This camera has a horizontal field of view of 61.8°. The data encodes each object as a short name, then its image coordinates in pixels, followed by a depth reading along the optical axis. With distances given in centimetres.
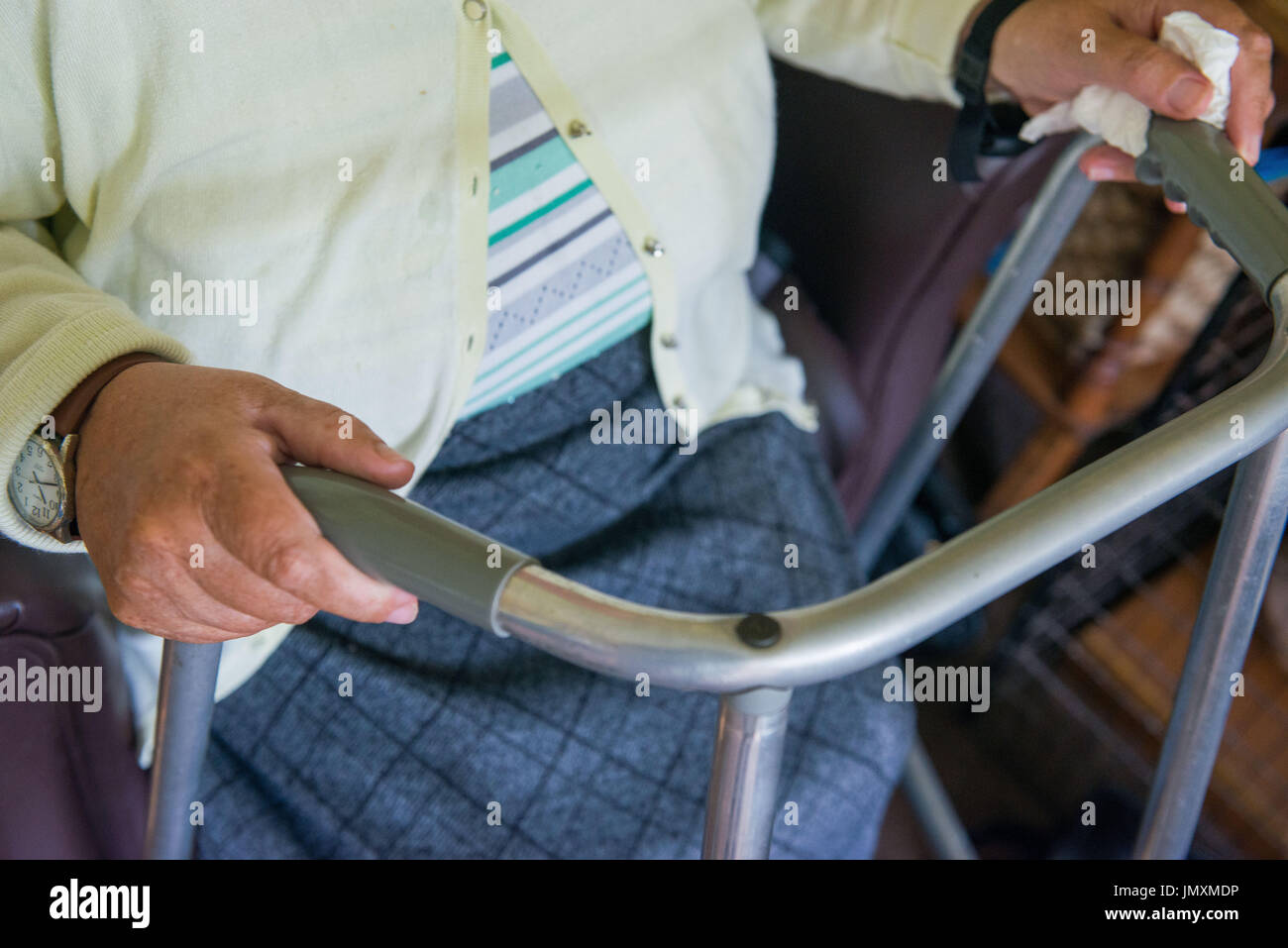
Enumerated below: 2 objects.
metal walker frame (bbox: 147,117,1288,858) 38
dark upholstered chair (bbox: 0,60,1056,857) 63
